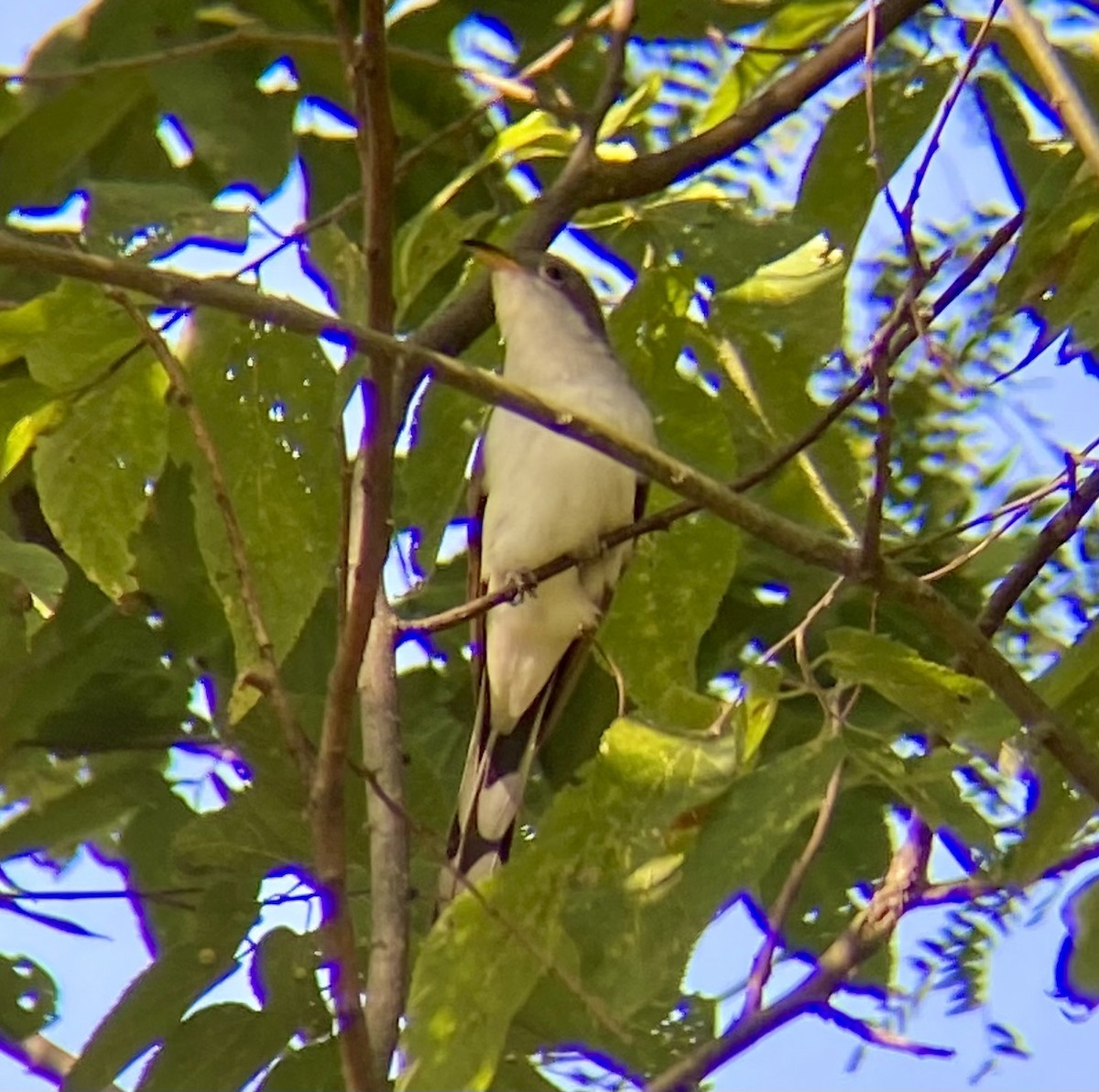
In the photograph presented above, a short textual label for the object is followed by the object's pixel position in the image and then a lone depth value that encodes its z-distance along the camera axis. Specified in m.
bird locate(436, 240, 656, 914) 8.75
